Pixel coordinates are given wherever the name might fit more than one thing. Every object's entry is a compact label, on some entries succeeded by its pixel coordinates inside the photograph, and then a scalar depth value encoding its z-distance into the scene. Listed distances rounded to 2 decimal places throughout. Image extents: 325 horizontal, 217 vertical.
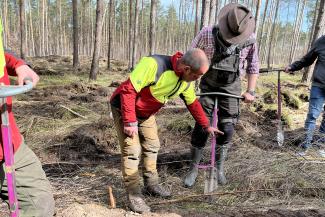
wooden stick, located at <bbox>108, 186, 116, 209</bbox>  3.31
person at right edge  4.95
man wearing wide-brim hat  3.49
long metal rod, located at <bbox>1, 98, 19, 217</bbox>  1.95
